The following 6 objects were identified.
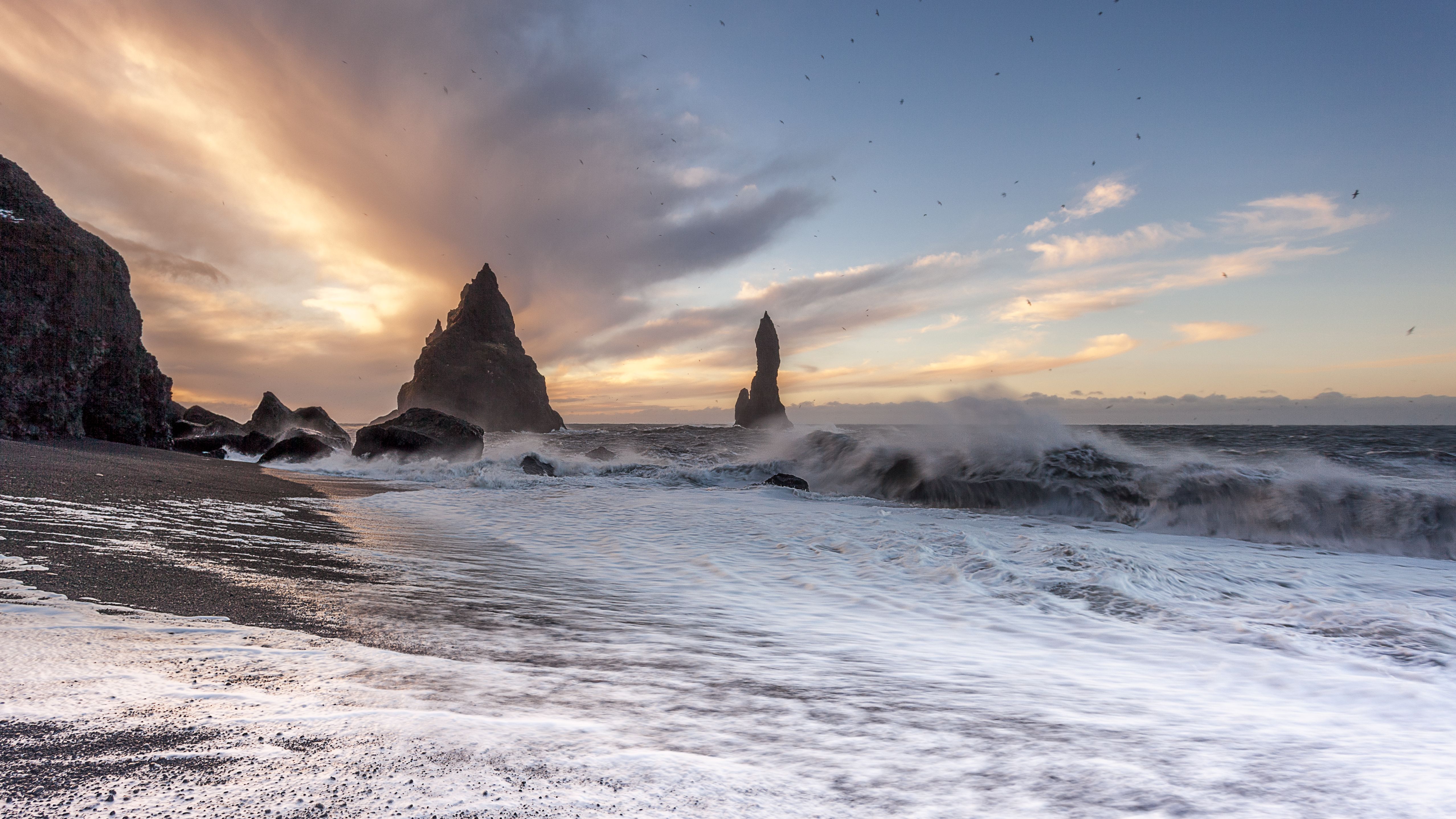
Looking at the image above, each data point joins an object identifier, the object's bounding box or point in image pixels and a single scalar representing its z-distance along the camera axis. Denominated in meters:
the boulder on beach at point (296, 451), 18.03
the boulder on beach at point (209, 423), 22.84
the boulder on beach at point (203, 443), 20.62
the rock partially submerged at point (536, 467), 15.62
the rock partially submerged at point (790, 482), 13.06
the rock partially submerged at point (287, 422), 23.59
